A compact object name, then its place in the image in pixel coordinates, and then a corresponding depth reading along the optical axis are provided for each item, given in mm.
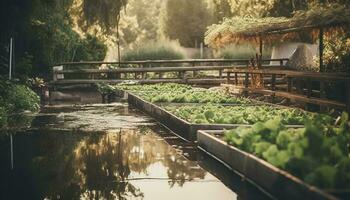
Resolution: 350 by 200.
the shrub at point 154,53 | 39125
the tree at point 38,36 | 17031
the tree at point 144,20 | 76375
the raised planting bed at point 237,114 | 12914
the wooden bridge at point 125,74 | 31250
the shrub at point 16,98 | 18956
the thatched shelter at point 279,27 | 16969
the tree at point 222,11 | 50438
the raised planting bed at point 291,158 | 6398
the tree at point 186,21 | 63531
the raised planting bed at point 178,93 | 19250
